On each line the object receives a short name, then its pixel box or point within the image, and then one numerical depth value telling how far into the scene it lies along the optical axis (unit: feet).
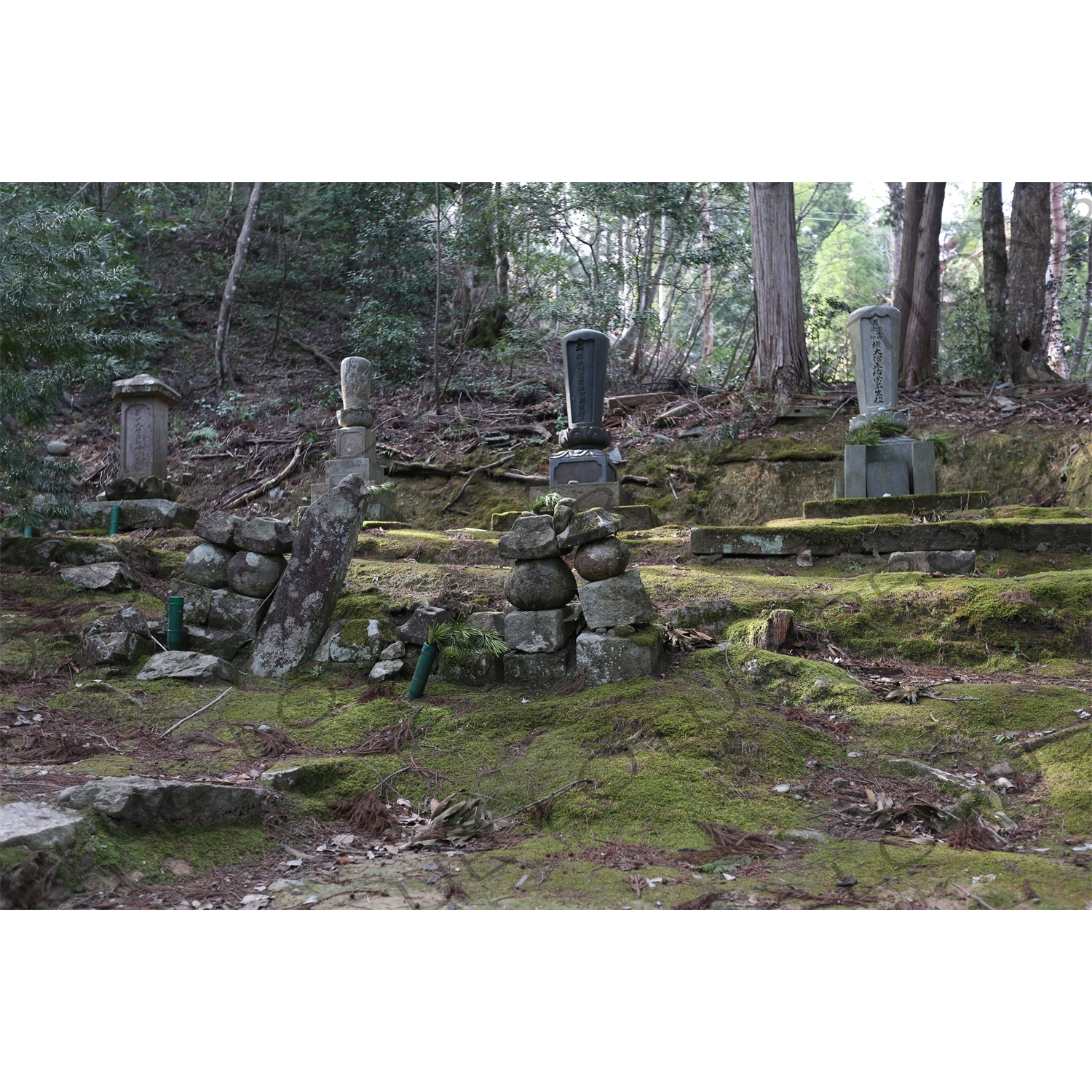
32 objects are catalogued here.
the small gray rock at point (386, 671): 16.06
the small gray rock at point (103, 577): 19.62
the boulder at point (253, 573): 17.93
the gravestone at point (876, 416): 30.22
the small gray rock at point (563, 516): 15.43
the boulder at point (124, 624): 16.79
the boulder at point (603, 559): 14.87
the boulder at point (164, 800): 9.51
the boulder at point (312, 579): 17.03
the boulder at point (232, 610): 17.94
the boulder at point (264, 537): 17.83
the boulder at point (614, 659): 14.74
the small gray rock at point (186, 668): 15.66
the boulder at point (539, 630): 15.31
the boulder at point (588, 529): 14.96
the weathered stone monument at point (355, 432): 36.60
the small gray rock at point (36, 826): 8.46
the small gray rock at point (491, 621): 16.08
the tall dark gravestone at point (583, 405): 34.68
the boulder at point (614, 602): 14.96
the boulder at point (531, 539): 15.37
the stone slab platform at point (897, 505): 25.91
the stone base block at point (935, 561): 19.98
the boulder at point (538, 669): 15.30
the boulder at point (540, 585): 15.43
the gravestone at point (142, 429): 37.63
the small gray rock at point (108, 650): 16.20
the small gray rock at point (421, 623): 16.07
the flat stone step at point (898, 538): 20.77
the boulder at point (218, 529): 17.99
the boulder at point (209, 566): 18.16
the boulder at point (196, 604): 17.83
